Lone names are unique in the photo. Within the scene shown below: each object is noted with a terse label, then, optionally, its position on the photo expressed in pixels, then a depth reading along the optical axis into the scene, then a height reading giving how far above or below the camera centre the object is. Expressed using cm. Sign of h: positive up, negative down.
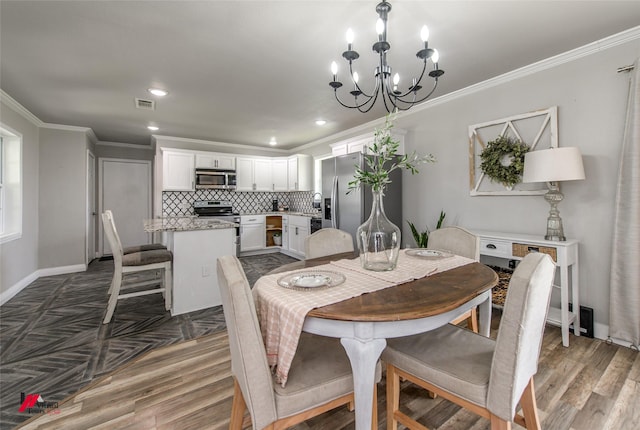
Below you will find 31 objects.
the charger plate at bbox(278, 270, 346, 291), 129 -32
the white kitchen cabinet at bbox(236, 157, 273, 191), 603 +86
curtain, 212 -15
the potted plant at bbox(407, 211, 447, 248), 339 -26
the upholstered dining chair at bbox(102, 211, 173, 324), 280 -50
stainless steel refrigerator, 386 +24
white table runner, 108 -35
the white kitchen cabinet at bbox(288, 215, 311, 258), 537 -34
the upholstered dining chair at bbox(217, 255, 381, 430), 100 -64
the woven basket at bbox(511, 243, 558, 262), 233 -29
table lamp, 226 +36
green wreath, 276 +56
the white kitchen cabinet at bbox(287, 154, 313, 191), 606 +90
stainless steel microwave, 548 +69
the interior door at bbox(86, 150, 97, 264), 508 +10
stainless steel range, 565 +7
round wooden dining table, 105 -42
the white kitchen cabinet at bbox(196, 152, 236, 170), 553 +106
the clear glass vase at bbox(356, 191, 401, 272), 155 -15
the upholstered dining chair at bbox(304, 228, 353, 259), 222 -23
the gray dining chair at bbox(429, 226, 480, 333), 207 -22
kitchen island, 302 -48
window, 363 +39
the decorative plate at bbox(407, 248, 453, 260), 190 -27
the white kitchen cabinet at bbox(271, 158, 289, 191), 643 +92
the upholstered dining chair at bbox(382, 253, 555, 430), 100 -61
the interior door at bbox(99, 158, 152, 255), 597 +37
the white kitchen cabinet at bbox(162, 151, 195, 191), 522 +79
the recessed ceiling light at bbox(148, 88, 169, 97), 319 +139
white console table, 230 -33
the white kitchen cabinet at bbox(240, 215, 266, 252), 587 -39
